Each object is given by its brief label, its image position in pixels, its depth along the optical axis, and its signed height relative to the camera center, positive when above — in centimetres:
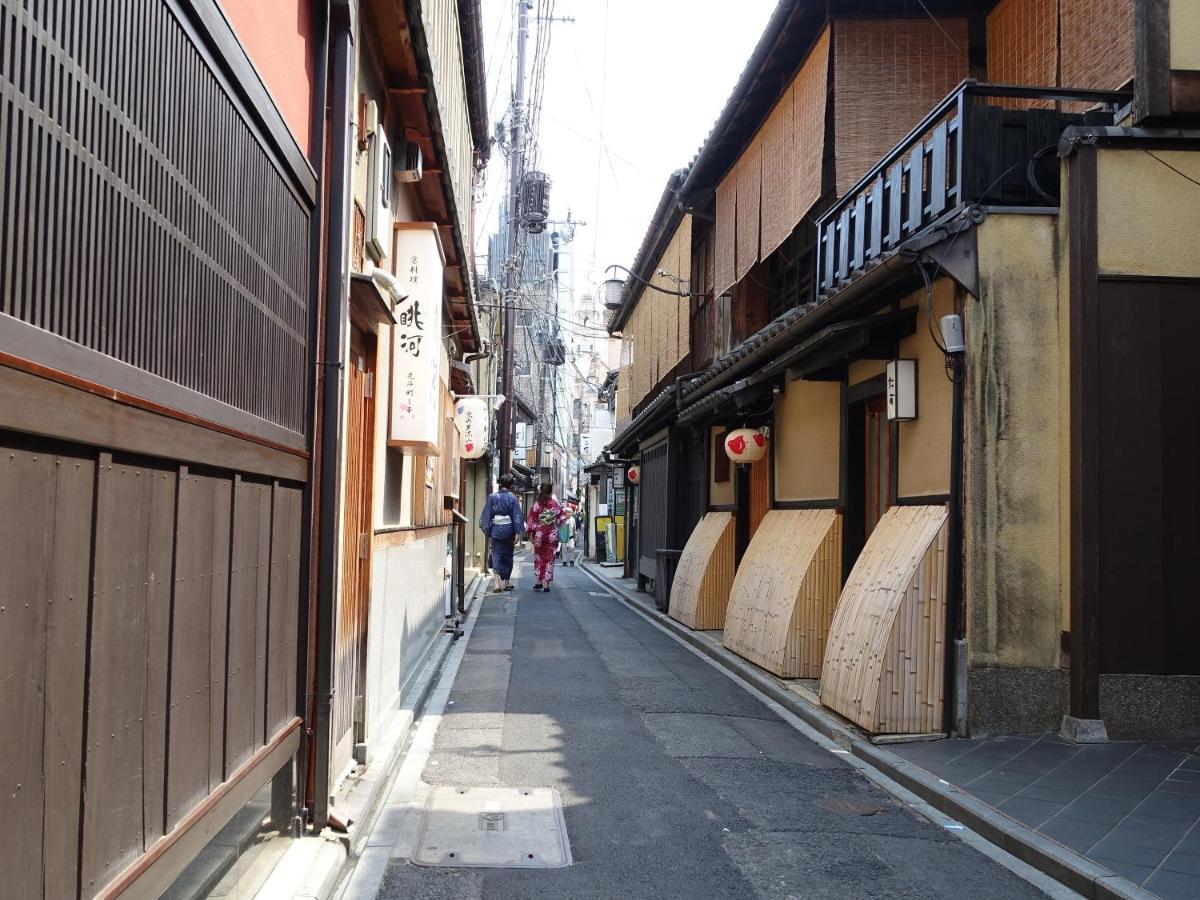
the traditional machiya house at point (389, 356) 668 +110
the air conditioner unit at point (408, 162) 886 +294
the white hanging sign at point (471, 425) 1844 +137
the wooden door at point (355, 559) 650 -40
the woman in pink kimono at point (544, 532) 2303 -67
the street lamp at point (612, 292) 2641 +542
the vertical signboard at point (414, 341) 834 +130
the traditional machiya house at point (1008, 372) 778 +114
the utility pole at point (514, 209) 2473 +725
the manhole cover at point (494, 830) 563 -195
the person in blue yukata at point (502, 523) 2083 -44
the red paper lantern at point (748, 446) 1412 +82
